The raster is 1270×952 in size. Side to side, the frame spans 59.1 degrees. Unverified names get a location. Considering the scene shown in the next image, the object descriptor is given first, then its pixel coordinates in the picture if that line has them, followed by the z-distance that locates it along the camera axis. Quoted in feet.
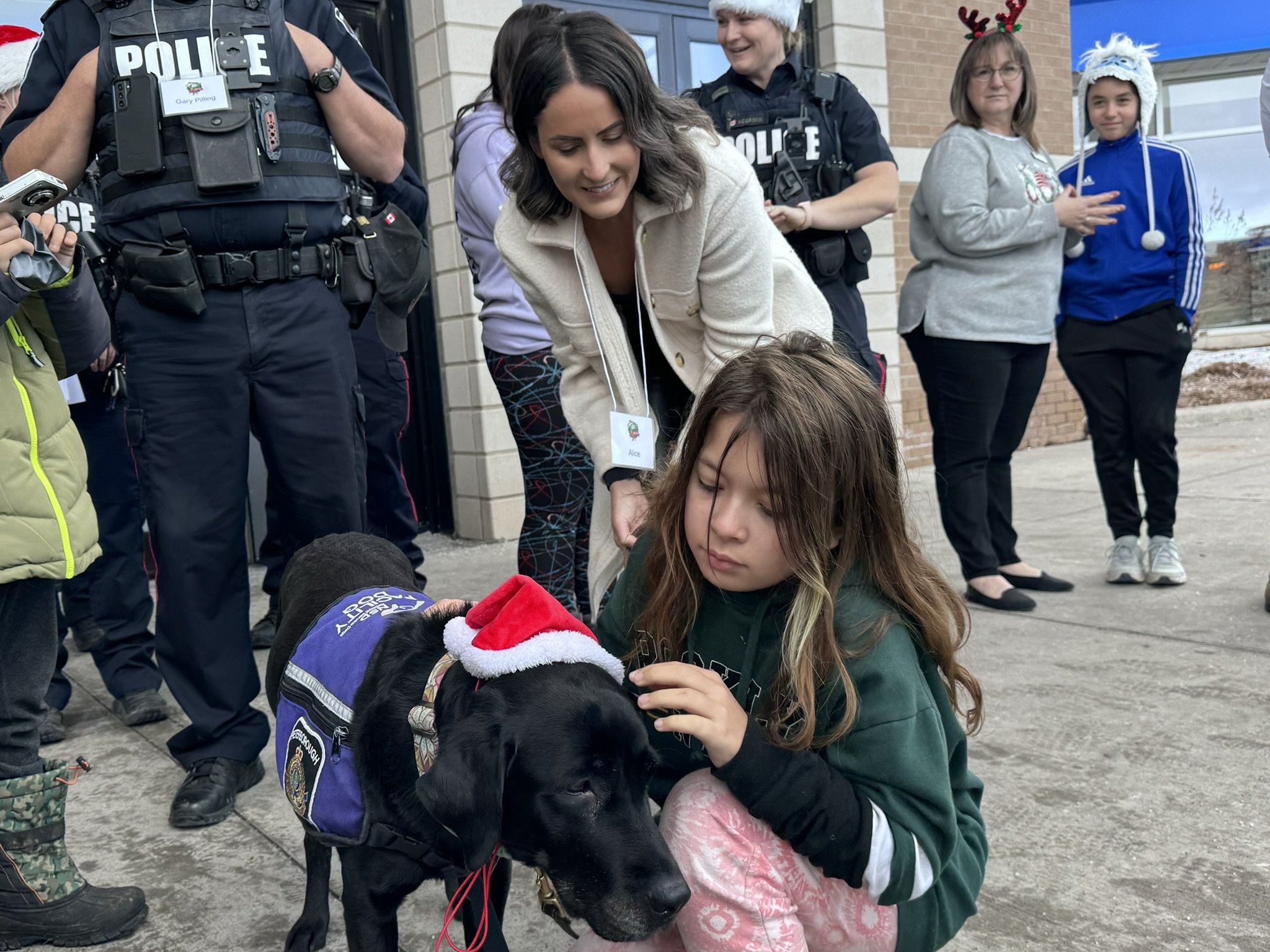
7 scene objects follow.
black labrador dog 5.13
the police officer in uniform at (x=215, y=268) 8.88
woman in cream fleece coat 7.35
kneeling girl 5.34
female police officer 11.52
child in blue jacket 14.37
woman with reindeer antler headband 13.96
